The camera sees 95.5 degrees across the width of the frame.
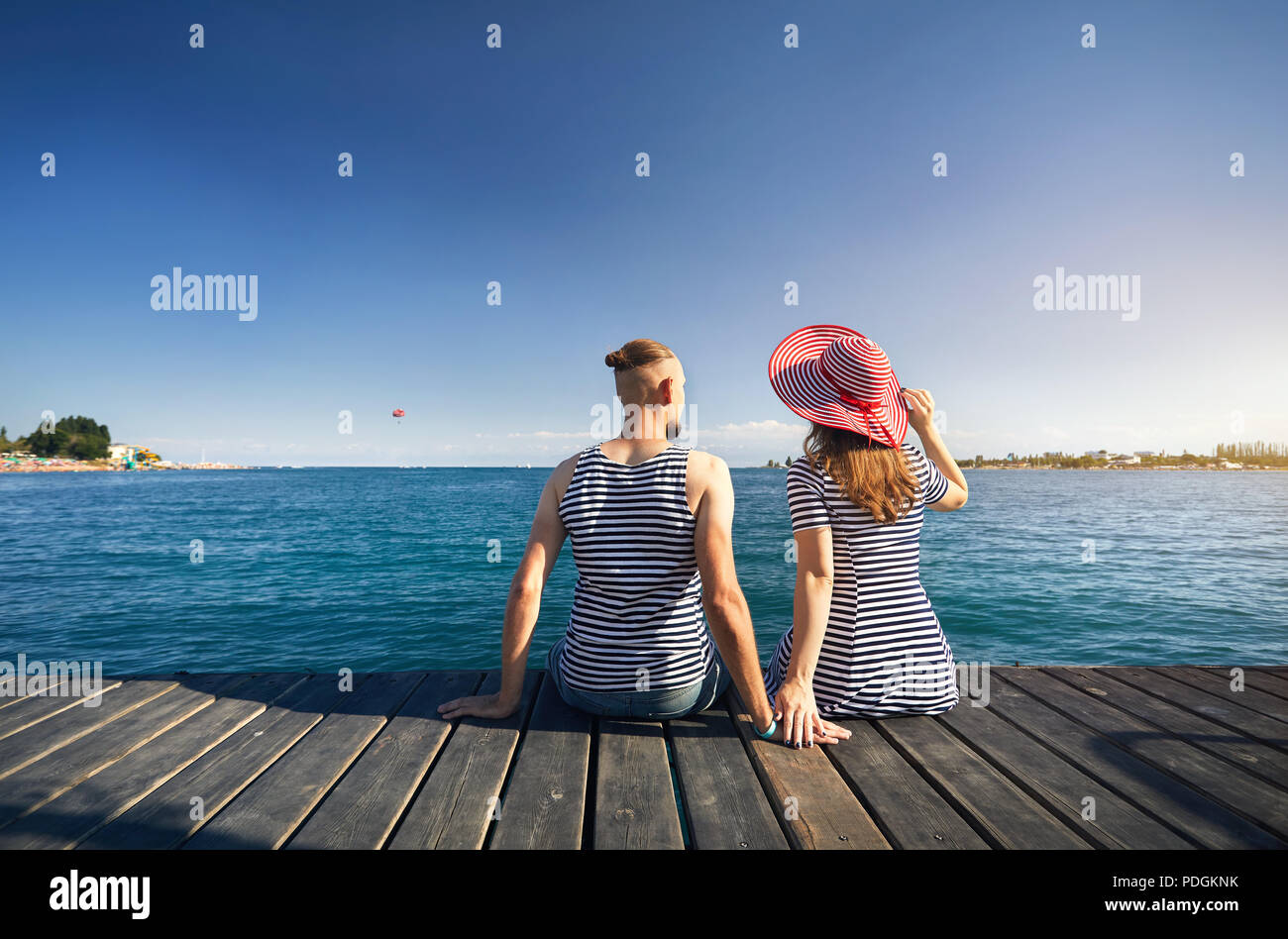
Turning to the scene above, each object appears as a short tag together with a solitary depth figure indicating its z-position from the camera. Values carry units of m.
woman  2.43
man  2.40
